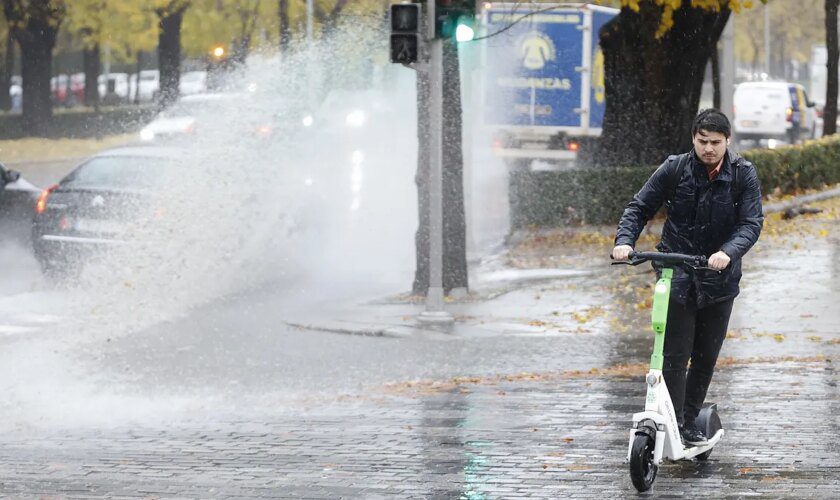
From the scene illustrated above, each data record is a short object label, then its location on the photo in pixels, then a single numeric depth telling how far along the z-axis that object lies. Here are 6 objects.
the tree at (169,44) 41.51
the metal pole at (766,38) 75.81
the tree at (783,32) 75.31
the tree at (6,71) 43.28
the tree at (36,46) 41.00
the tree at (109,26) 40.78
